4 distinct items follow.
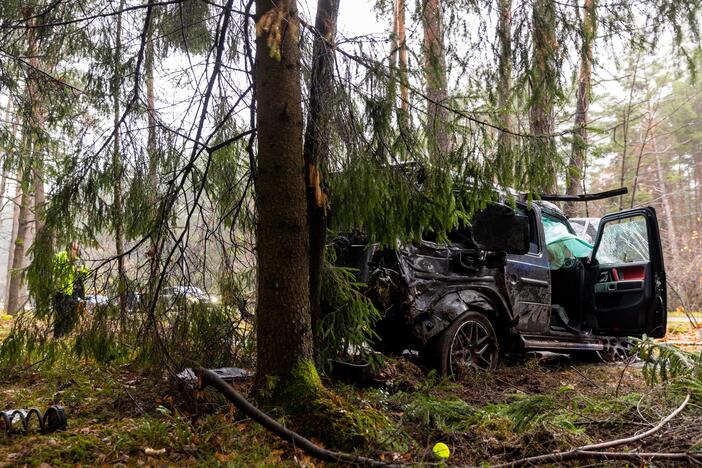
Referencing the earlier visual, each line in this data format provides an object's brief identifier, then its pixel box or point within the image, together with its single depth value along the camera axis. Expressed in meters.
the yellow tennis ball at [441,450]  2.96
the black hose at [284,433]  2.84
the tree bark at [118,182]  4.36
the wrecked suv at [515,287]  5.20
